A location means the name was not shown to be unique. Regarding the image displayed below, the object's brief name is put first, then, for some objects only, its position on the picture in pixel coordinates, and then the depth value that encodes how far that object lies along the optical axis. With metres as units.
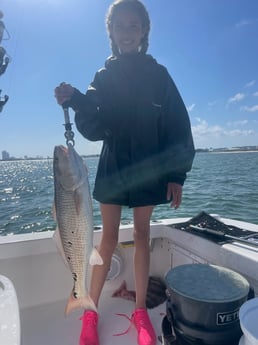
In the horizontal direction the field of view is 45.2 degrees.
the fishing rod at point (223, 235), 2.03
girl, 1.93
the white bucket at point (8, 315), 0.97
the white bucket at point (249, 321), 1.14
